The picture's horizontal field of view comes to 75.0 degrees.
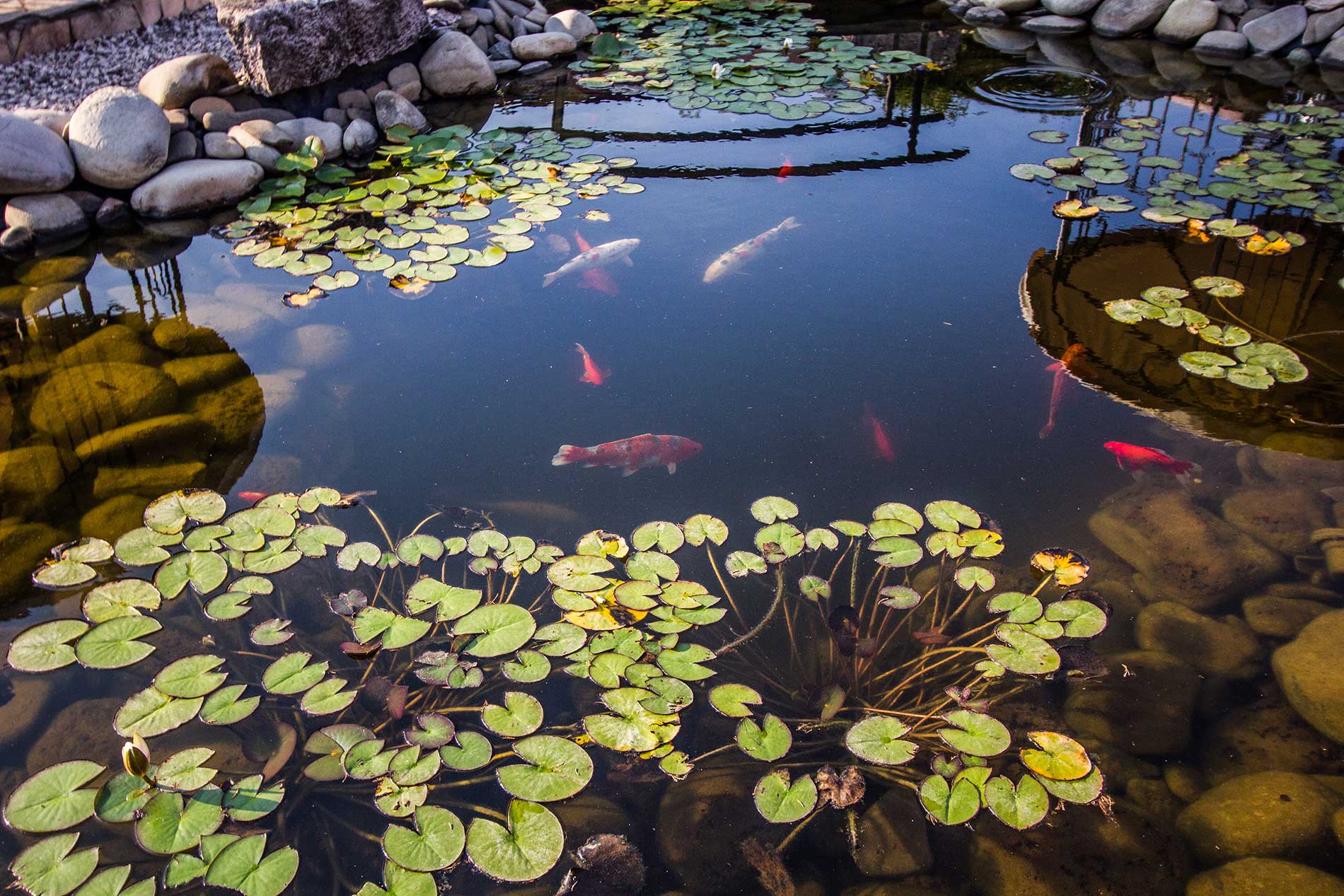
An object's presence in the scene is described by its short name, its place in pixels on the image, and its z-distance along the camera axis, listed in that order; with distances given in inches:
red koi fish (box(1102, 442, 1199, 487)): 108.6
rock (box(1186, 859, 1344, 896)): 68.2
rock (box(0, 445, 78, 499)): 110.9
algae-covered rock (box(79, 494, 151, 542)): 104.0
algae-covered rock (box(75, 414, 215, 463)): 116.0
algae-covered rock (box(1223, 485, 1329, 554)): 99.9
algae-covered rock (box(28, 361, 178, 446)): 121.4
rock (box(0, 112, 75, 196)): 160.7
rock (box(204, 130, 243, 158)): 187.0
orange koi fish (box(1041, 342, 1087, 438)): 120.6
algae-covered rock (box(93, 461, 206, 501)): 110.7
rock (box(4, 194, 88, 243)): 165.3
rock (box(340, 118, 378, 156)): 202.1
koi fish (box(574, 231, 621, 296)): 149.6
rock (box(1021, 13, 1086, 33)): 266.0
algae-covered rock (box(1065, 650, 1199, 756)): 80.9
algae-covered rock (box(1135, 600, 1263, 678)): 87.4
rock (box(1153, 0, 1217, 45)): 243.8
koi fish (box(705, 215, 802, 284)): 152.1
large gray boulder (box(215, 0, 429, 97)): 188.2
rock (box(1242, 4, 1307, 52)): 236.1
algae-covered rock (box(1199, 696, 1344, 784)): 78.3
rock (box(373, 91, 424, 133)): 212.5
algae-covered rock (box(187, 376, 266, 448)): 120.3
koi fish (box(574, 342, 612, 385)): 128.0
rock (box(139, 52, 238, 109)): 186.4
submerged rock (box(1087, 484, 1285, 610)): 95.3
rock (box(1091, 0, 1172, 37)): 252.1
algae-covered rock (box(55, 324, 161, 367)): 135.8
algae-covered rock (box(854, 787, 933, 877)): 72.1
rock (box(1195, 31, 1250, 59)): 239.9
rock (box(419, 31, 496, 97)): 231.8
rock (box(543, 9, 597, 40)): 268.7
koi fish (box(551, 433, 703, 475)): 110.7
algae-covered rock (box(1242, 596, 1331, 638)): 90.1
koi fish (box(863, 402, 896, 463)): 112.5
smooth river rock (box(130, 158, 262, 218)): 175.9
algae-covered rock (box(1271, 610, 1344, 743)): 81.7
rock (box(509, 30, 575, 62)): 255.8
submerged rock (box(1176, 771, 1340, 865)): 71.5
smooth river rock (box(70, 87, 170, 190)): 170.2
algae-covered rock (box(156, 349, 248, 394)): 130.0
